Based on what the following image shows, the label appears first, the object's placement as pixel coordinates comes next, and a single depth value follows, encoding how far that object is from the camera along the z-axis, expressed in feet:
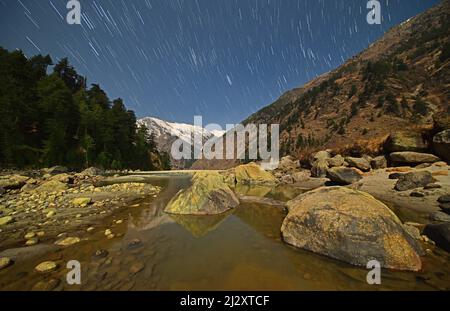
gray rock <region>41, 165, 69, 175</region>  85.40
